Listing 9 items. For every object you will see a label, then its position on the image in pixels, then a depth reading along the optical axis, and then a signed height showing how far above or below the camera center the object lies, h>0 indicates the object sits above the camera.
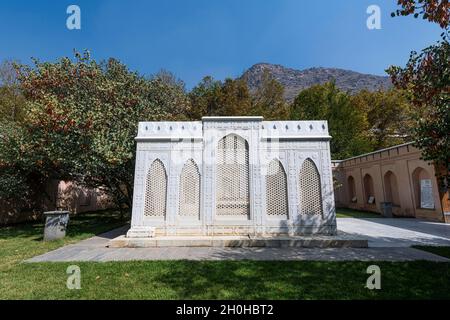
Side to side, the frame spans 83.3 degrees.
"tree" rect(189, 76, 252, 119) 24.03 +9.92
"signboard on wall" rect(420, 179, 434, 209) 13.60 +0.29
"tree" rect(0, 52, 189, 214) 9.76 +3.20
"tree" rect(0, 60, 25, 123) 19.89 +8.60
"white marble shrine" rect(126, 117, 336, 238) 8.55 +0.78
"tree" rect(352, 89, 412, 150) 28.67 +9.81
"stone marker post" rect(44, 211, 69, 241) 8.87 -0.81
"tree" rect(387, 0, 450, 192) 4.56 +2.34
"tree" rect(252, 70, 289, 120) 25.98 +10.91
